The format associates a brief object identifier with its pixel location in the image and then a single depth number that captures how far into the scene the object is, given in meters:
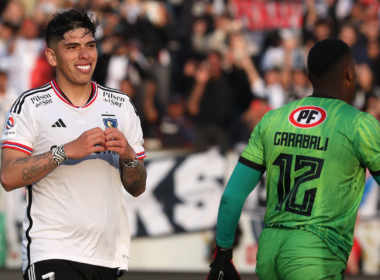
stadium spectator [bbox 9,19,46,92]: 21.36
